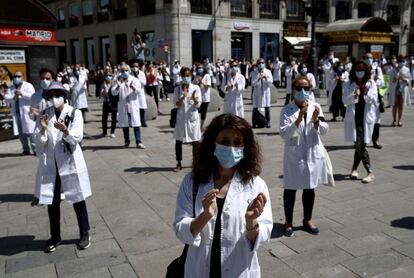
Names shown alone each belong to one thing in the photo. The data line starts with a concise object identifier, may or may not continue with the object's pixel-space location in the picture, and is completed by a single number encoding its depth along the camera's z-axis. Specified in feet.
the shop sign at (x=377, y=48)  99.54
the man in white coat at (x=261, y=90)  41.37
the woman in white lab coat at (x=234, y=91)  38.91
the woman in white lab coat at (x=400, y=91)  40.50
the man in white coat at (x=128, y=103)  34.47
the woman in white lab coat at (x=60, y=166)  15.85
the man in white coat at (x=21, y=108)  32.96
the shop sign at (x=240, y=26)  108.88
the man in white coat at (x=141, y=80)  40.10
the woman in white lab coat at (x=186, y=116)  27.17
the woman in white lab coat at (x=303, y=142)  16.02
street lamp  56.49
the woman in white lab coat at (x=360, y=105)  23.67
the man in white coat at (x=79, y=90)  45.47
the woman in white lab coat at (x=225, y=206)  8.31
